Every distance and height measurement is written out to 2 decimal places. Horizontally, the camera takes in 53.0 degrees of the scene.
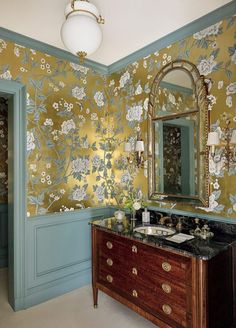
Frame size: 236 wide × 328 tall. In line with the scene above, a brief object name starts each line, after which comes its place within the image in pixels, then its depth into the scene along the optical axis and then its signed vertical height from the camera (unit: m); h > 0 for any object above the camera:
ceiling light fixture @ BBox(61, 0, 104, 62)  1.57 +0.91
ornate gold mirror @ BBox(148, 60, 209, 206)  2.15 +0.30
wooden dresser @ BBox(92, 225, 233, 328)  1.58 -0.91
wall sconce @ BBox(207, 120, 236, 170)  1.95 +0.17
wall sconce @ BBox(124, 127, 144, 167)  2.64 +0.16
